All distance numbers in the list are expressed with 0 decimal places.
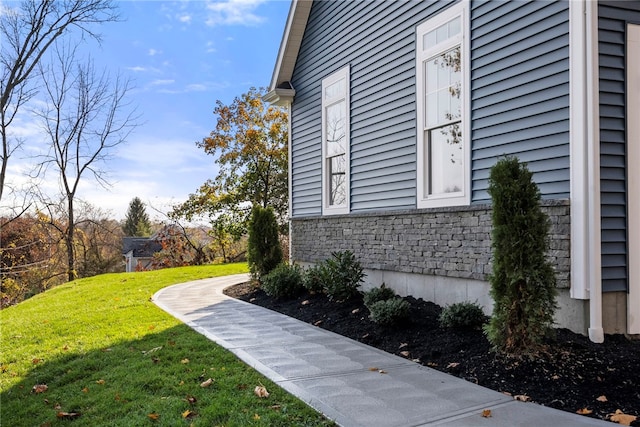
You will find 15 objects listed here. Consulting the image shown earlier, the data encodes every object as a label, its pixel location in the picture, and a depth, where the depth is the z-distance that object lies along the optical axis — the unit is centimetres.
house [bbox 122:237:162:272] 2912
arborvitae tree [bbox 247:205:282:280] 986
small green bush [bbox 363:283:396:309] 649
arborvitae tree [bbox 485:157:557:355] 432
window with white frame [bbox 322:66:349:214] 885
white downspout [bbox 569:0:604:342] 457
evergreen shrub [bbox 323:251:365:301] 730
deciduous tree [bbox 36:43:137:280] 1961
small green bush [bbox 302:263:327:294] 803
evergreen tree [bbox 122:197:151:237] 3666
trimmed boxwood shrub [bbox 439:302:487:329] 524
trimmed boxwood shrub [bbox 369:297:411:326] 566
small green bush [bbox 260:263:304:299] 833
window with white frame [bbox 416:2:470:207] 611
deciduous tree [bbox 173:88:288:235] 1978
